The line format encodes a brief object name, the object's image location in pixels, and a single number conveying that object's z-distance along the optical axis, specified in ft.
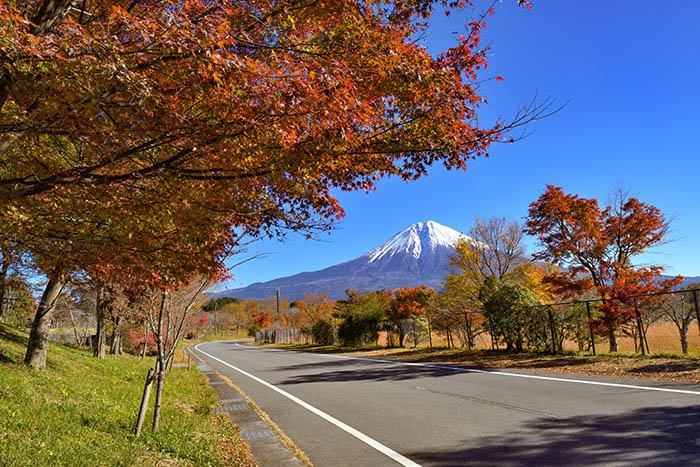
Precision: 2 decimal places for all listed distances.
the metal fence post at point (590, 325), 44.29
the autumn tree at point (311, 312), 141.38
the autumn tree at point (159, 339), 19.87
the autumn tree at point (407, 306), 87.15
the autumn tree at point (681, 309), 39.50
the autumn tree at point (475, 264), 90.63
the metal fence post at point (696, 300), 35.56
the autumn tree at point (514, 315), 53.57
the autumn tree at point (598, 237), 44.09
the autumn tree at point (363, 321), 96.43
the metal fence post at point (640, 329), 40.10
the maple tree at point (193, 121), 8.68
